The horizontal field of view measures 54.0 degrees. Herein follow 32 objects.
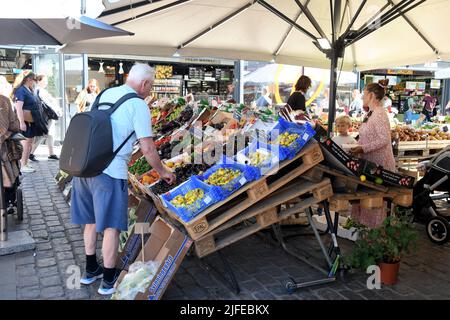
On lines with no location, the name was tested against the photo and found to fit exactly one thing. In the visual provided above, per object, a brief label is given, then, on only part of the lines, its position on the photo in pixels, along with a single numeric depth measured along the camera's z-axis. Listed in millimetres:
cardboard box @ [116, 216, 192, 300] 3084
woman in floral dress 4180
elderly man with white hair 3201
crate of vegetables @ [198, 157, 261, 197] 3197
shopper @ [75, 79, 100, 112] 8797
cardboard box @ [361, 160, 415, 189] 3594
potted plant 3504
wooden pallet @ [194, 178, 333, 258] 3301
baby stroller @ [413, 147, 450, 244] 4711
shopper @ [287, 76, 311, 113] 5754
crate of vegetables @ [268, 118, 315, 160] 3254
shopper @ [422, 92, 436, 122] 18109
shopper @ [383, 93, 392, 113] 12436
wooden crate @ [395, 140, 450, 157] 6527
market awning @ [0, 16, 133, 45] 4094
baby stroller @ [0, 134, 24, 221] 4475
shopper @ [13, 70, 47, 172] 7375
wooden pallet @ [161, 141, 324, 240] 3182
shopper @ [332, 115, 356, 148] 5146
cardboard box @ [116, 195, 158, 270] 3797
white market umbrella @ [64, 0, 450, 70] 5582
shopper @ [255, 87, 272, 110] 12141
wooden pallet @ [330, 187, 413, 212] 3561
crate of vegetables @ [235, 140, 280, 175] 3221
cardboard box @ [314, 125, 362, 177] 3428
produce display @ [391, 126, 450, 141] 6766
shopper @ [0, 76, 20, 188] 4531
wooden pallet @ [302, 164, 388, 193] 3479
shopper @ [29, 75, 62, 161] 8602
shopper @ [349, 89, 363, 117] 14030
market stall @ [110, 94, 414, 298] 3219
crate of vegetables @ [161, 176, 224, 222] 3150
